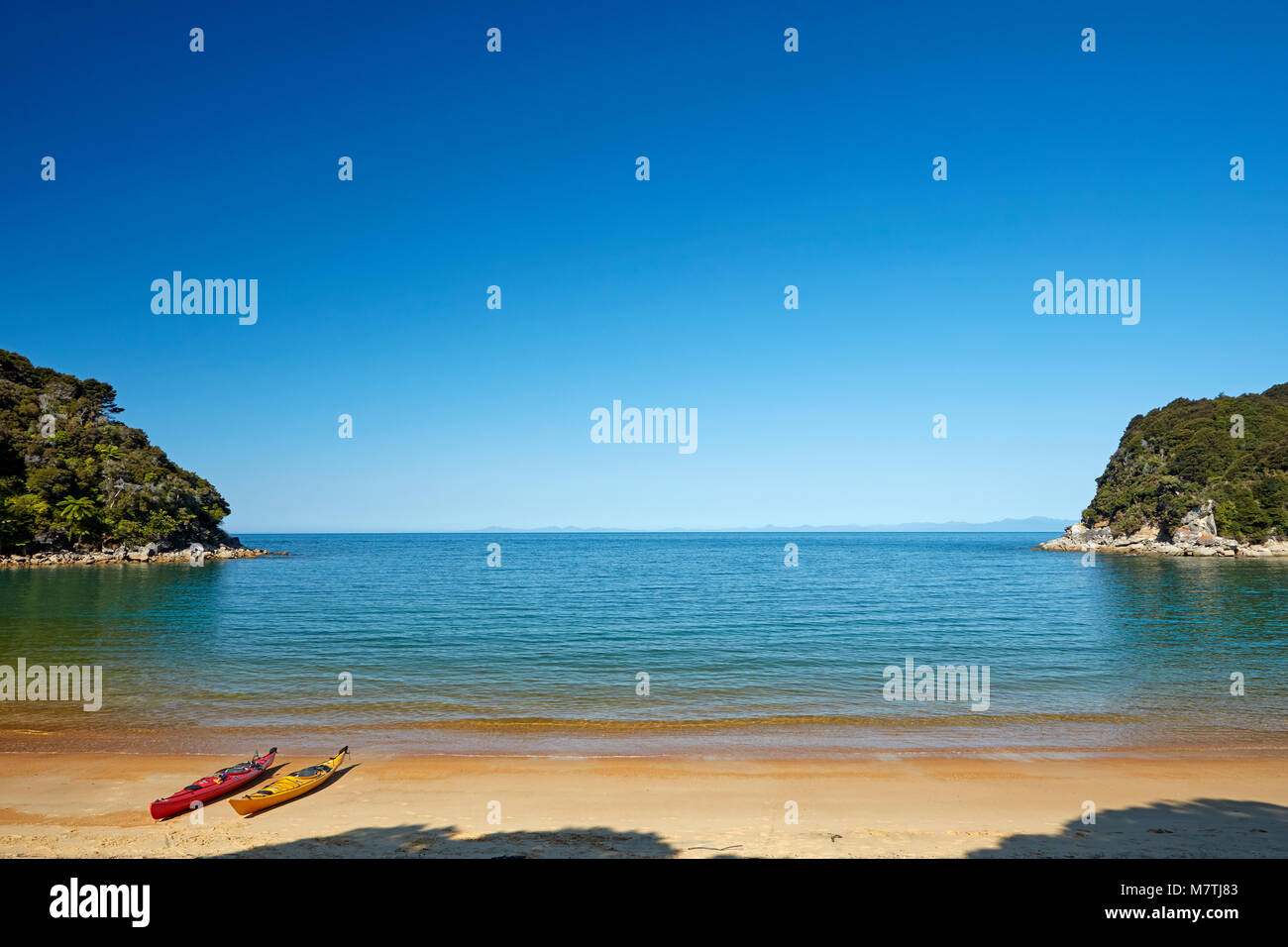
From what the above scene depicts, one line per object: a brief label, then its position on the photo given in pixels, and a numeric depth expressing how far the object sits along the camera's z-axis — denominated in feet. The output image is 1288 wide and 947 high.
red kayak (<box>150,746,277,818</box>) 41.93
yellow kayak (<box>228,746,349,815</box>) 42.27
